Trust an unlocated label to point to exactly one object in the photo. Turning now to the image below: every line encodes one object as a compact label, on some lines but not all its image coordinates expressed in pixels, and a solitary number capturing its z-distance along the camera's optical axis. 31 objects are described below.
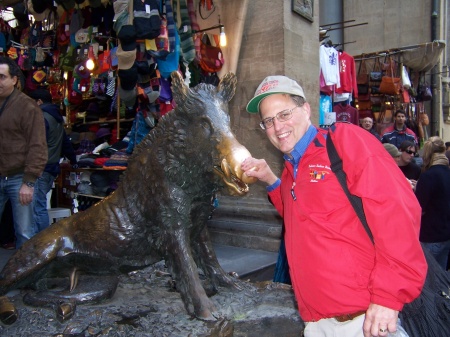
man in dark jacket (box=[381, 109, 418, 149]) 7.52
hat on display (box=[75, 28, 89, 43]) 6.50
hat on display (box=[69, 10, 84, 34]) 6.54
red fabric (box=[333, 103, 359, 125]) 8.00
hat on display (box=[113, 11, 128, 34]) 4.72
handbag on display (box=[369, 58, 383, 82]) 9.95
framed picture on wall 5.04
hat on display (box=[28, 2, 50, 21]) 6.79
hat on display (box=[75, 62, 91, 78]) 6.63
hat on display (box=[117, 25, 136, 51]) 4.70
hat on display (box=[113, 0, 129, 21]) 4.71
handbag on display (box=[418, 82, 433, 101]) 11.63
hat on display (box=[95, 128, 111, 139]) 7.38
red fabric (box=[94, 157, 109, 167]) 6.11
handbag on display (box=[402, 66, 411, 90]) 10.20
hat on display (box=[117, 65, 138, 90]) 5.05
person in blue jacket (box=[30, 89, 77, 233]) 4.84
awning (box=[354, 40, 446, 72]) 10.38
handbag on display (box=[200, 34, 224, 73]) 5.29
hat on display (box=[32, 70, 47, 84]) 7.59
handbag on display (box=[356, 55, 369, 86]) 10.13
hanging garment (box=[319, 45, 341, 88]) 7.02
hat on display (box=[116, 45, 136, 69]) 4.89
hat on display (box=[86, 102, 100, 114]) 7.61
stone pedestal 2.26
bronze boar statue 2.27
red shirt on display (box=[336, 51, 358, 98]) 7.63
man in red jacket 1.44
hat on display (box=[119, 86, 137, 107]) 5.28
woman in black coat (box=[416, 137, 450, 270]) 4.43
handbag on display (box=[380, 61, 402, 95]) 9.50
